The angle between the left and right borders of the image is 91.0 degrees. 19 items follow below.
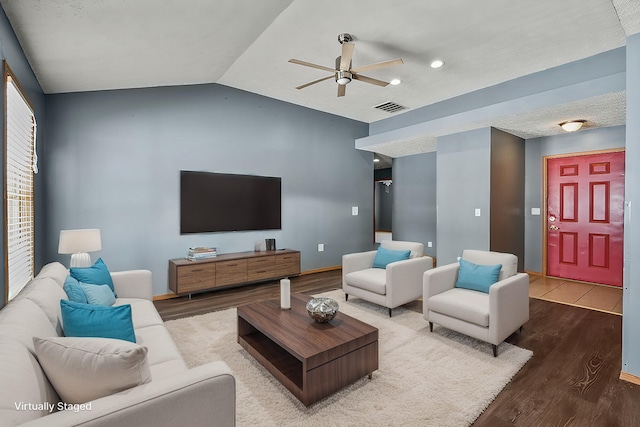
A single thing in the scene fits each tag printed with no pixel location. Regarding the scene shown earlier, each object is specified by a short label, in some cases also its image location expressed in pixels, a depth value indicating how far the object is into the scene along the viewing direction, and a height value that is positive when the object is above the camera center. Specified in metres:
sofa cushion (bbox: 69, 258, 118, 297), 2.36 -0.49
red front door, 4.51 -0.09
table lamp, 2.90 -0.31
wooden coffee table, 1.92 -0.92
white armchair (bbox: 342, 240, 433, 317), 3.43 -0.77
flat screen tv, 4.45 +0.13
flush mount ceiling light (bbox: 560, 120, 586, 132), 4.21 +1.16
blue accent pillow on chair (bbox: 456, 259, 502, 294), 2.96 -0.63
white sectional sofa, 0.97 -0.64
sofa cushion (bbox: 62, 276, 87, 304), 1.92 -0.50
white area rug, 1.85 -1.19
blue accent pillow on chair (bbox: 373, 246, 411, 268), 3.84 -0.57
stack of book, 4.30 -0.58
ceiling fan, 2.86 +1.37
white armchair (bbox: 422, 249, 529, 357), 2.54 -0.80
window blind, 2.08 +0.18
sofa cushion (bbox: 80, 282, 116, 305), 2.09 -0.58
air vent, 5.21 +1.78
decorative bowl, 2.31 -0.73
